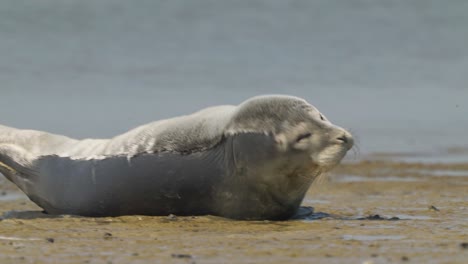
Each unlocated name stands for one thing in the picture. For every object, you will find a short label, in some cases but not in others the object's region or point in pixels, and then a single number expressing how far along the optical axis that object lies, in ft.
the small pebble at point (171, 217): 51.32
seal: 49.98
